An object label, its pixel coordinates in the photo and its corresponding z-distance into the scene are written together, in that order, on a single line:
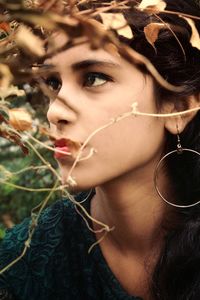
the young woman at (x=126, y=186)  0.61
